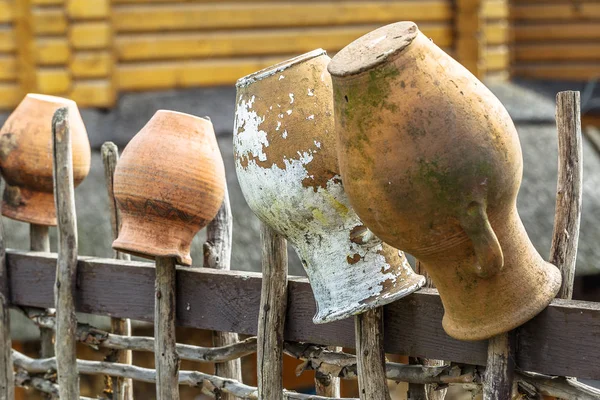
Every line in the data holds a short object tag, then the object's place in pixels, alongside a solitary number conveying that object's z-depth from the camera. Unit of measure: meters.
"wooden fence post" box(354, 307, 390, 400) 2.40
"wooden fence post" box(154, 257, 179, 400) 2.63
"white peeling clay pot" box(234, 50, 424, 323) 2.35
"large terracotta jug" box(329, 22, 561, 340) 2.20
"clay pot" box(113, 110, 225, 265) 2.57
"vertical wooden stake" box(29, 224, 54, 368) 2.95
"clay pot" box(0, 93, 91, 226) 2.86
